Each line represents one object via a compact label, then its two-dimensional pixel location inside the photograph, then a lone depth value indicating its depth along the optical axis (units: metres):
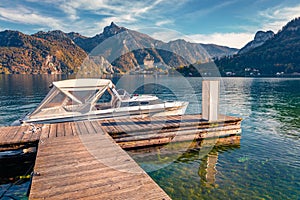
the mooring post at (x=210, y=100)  11.09
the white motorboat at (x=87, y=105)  13.45
